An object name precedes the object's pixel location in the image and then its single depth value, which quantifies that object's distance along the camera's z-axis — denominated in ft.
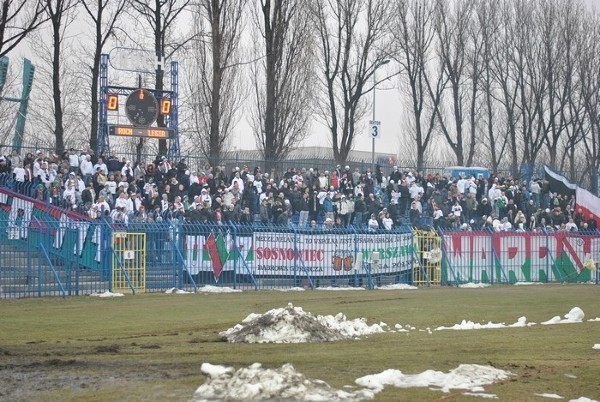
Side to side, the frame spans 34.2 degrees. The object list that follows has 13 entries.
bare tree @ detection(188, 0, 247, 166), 147.74
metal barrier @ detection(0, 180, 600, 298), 86.69
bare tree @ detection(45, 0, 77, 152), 131.87
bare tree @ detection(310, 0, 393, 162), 172.65
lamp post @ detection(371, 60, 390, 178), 178.29
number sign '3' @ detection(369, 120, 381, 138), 158.81
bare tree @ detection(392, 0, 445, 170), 191.01
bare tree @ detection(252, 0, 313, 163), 157.69
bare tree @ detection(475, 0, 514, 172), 195.72
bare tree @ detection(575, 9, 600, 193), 196.24
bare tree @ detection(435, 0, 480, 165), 195.21
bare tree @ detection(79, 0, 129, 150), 139.13
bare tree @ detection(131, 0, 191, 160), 143.54
